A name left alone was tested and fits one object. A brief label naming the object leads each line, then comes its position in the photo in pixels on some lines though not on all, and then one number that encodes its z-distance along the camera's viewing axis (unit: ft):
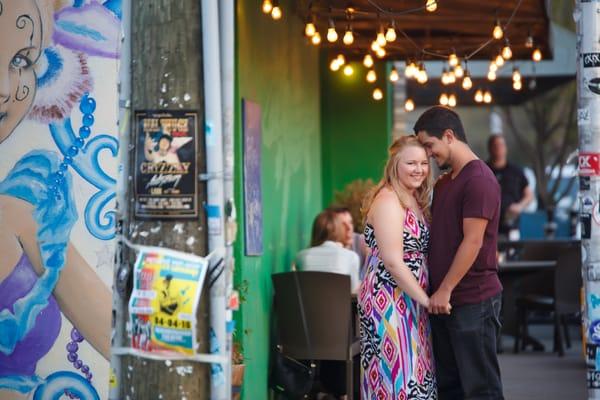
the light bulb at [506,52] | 51.34
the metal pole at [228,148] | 21.52
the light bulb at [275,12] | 41.93
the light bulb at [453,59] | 54.67
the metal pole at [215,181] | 21.13
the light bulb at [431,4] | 42.25
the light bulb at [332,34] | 46.24
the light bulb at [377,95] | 62.30
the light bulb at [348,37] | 46.85
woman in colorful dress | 30.81
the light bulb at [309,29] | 47.27
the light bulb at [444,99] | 62.32
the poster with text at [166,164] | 21.36
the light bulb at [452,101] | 60.51
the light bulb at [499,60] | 55.80
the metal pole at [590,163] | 25.55
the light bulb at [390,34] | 45.40
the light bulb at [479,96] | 66.00
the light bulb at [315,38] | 48.85
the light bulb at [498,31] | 49.23
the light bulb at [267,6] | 41.21
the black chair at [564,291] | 61.10
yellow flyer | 20.83
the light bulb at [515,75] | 57.21
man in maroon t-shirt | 30.25
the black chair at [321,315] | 43.17
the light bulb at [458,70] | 57.67
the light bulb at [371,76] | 60.32
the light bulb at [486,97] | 64.65
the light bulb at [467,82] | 54.45
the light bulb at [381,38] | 47.17
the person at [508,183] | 72.07
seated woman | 45.96
